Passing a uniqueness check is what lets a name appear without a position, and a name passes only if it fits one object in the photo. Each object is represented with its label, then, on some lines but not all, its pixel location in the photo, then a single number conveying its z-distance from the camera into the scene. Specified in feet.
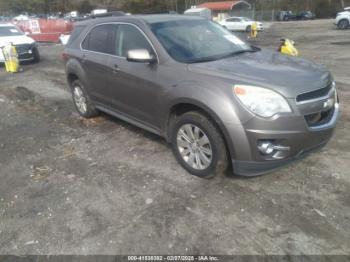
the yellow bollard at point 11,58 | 39.78
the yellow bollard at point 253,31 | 82.25
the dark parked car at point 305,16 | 160.97
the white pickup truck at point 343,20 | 82.53
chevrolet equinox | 10.70
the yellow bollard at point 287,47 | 25.43
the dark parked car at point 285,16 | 163.60
